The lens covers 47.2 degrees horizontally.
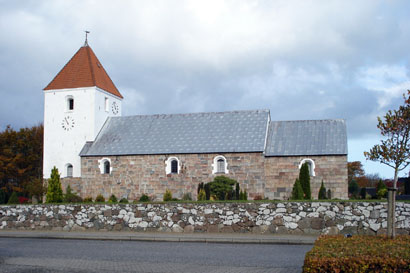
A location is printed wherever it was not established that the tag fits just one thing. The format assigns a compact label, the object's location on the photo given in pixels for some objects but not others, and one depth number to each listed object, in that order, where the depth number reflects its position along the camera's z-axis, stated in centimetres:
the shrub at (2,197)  2644
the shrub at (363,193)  2729
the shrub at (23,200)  3238
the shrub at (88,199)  2623
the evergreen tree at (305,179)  2370
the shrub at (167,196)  2376
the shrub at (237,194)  2362
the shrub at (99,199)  2633
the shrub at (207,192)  2346
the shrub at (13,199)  2345
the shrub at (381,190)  2550
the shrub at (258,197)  2548
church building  2730
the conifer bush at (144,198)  2317
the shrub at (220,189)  2488
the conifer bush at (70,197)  2667
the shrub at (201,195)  2283
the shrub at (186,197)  2471
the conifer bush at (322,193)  2367
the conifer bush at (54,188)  2742
